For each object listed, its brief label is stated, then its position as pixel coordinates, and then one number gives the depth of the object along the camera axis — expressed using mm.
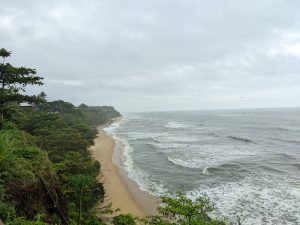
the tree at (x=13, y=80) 12876
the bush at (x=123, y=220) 8357
